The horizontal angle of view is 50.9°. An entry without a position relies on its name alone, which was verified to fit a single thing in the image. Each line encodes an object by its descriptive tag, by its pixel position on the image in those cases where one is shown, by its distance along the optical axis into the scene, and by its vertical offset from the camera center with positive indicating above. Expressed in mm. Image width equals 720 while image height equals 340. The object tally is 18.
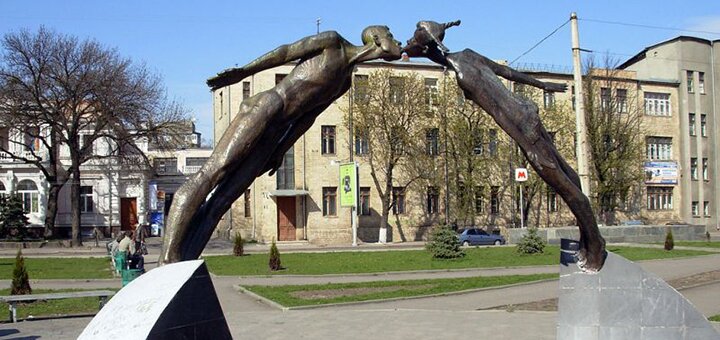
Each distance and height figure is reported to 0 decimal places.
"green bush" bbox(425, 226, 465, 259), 28516 -2158
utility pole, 24553 +2470
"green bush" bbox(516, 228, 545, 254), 30266 -2327
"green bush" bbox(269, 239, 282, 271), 25438 -2306
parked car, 42531 -2836
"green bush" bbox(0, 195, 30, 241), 47000 -1566
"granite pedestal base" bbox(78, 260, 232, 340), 6410 -1038
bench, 15387 -2177
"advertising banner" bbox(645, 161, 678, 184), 54875 +970
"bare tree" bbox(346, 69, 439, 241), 45750 +4035
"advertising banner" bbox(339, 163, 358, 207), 42156 +277
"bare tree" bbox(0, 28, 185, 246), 40531 +5082
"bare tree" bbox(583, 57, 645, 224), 51125 +3386
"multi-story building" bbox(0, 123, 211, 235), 52844 +204
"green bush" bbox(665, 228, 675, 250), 30842 -2327
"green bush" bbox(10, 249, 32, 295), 17922 -2093
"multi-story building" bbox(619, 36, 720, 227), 56000 +5093
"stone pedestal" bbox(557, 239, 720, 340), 8602 -1406
